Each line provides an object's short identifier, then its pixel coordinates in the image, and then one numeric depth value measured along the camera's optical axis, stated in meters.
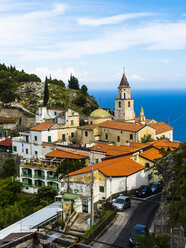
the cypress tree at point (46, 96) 82.62
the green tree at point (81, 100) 88.12
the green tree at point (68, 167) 39.71
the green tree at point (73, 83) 112.69
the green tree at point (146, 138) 49.75
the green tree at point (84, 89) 97.83
